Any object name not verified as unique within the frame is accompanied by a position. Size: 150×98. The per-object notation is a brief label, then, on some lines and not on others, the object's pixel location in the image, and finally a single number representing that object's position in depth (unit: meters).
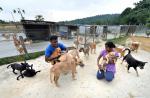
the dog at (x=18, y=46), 2.98
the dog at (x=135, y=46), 3.51
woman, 1.78
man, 1.86
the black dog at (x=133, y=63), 1.99
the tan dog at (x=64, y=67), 1.61
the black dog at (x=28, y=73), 2.00
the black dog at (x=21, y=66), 2.02
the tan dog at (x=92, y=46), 3.28
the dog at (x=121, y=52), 2.83
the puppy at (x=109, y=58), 1.76
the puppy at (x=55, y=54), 1.86
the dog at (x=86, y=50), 2.98
